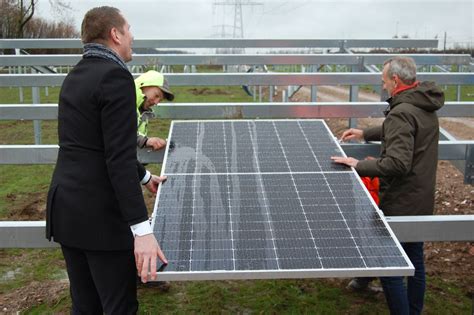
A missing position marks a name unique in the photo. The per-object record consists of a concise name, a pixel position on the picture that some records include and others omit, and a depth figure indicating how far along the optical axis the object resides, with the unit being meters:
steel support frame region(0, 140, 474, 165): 3.29
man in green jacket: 3.14
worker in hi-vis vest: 3.60
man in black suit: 2.15
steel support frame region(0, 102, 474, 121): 4.22
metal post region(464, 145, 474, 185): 3.28
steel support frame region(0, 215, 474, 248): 2.41
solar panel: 2.23
